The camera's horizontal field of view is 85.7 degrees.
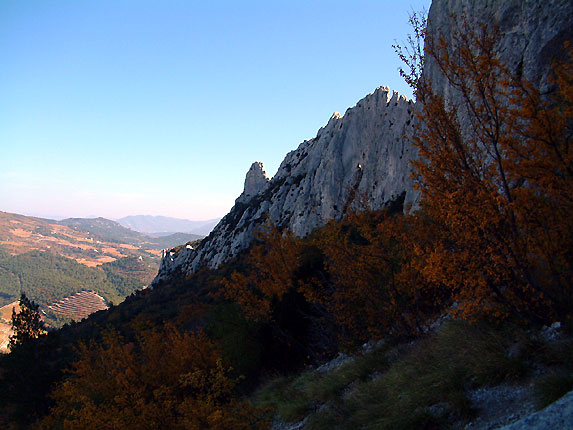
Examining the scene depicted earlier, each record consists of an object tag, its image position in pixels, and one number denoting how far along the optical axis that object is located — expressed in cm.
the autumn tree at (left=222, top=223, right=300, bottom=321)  1373
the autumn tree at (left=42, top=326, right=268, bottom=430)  678
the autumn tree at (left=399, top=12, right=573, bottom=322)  527
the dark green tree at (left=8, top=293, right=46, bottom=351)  2316
